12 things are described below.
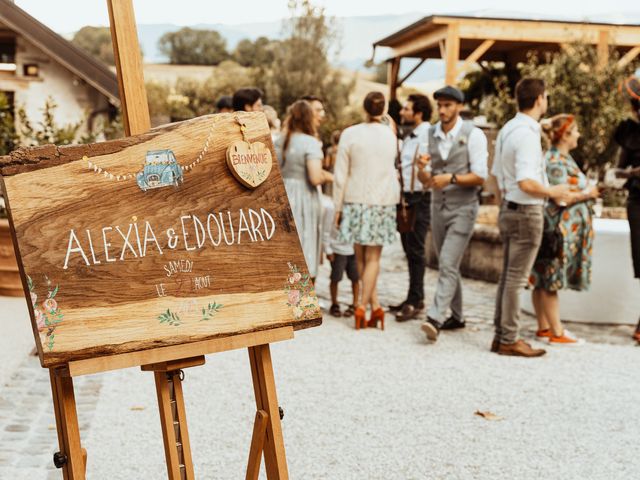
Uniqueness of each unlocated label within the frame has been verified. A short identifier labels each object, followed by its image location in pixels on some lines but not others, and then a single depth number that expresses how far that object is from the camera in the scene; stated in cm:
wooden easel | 260
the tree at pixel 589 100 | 1302
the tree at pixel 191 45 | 7625
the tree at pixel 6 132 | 926
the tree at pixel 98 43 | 6499
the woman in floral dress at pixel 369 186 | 711
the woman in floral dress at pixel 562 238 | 653
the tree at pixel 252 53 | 5984
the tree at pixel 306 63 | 3659
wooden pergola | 1653
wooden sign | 246
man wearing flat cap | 669
